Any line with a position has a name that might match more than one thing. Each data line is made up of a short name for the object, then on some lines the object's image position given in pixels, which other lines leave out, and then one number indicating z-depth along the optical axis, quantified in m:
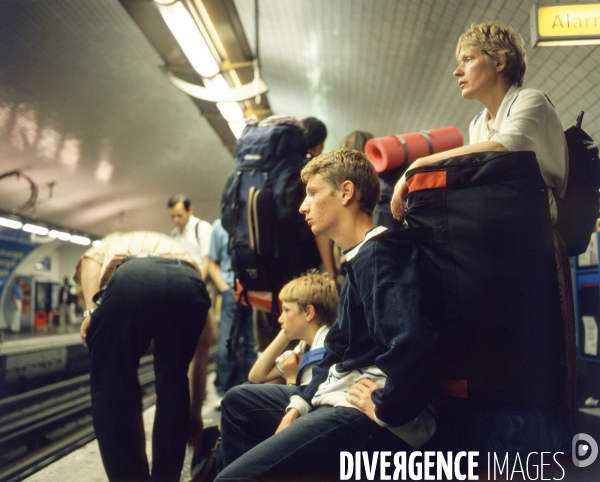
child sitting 2.44
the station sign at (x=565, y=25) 2.51
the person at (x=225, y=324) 4.11
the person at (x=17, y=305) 12.87
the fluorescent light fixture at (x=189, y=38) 4.09
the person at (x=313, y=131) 3.11
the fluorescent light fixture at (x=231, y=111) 5.79
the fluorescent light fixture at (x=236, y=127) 6.35
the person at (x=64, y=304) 16.70
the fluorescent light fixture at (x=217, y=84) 5.26
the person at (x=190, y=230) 4.62
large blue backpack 2.64
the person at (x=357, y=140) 2.93
